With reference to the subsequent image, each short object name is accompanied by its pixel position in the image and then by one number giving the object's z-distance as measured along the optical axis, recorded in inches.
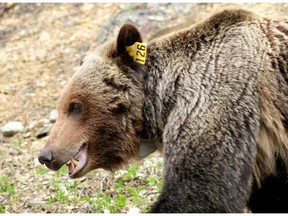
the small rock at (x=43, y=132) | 749.9
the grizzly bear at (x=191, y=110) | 417.1
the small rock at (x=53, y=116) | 765.9
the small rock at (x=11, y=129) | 770.8
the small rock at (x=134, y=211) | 523.5
